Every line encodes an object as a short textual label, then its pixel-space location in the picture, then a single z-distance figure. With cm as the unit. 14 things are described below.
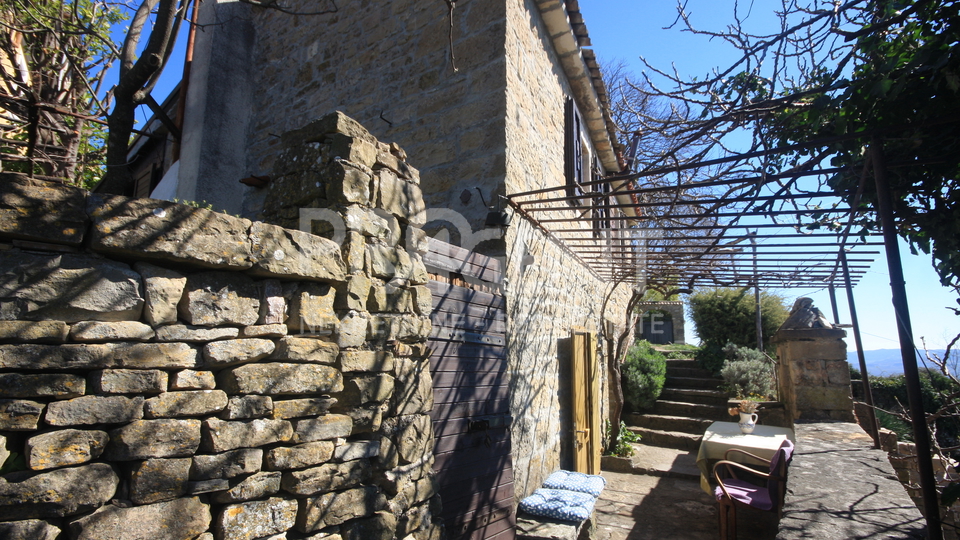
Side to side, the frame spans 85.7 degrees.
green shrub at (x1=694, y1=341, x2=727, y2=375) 1034
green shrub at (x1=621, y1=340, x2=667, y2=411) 888
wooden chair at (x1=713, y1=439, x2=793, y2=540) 416
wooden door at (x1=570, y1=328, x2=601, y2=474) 553
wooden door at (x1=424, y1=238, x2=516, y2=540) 324
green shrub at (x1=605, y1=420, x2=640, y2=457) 738
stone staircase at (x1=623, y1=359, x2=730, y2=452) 821
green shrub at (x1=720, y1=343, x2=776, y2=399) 902
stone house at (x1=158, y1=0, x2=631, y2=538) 439
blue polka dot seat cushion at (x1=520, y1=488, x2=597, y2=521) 393
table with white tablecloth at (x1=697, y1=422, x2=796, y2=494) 503
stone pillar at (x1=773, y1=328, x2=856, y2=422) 544
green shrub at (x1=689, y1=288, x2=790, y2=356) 1217
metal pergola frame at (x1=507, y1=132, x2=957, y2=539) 238
